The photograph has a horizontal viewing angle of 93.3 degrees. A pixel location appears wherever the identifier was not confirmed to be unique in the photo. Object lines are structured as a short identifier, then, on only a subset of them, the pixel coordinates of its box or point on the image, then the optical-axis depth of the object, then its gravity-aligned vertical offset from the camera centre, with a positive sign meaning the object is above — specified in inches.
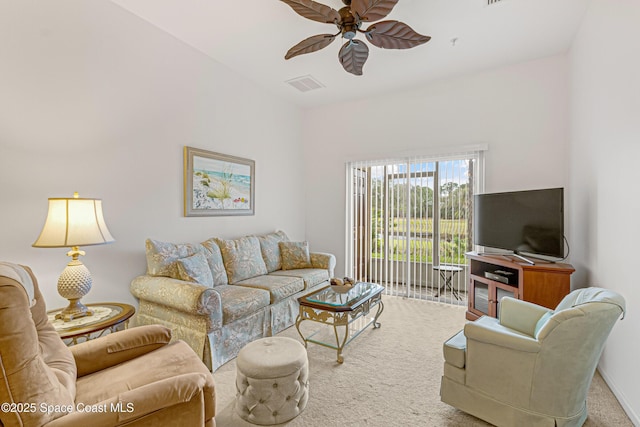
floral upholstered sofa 95.8 -30.4
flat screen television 114.7 -2.8
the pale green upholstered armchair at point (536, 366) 61.1 -33.5
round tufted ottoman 71.9 -42.0
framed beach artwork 132.6 +13.4
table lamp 76.9 -6.6
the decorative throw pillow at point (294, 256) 161.9 -23.8
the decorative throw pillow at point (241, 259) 133.7 -21.6
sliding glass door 163.6 -4.7
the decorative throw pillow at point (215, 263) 124.3 -21.6
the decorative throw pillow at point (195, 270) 107.4 -21.4
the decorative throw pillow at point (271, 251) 154.9 -20.4
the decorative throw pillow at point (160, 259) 109.6 -17.6
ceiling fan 80.7 +54.3
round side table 73.5 -29.0
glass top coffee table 101.8 -34.7
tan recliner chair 39.9 -29.0
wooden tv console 111.7 -27.2
